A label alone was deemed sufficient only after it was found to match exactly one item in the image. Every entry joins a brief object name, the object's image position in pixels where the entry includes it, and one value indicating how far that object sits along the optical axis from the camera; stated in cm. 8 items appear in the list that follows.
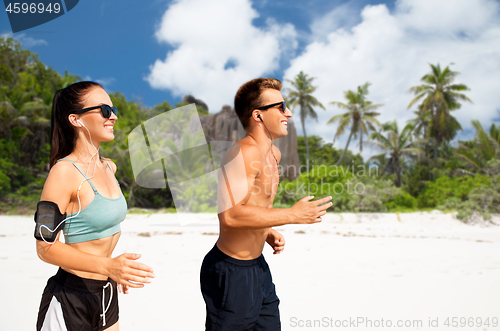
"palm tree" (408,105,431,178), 2677
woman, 155
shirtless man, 174
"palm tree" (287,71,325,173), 2894
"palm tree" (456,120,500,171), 1964
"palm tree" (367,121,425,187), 2672
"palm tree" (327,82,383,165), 2759
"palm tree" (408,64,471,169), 2545
